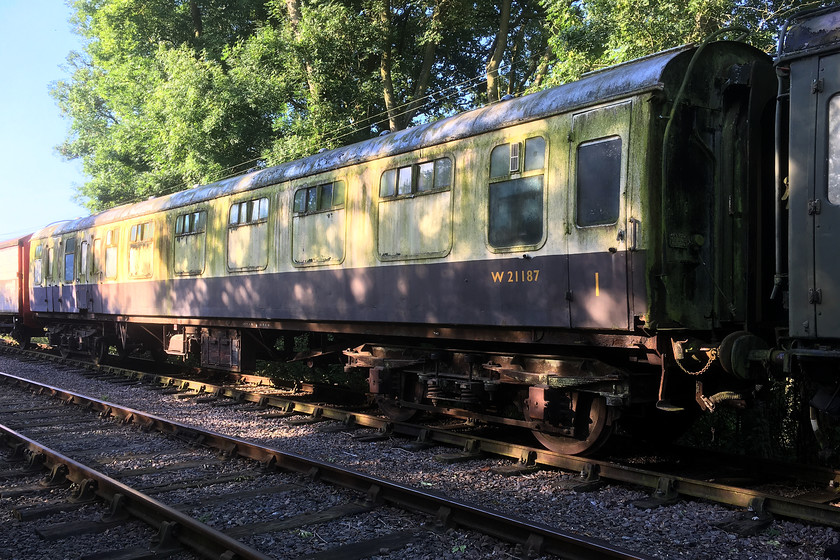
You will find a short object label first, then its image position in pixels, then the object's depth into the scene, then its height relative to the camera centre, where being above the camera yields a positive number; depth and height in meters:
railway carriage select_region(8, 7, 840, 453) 5.05 +0.35
